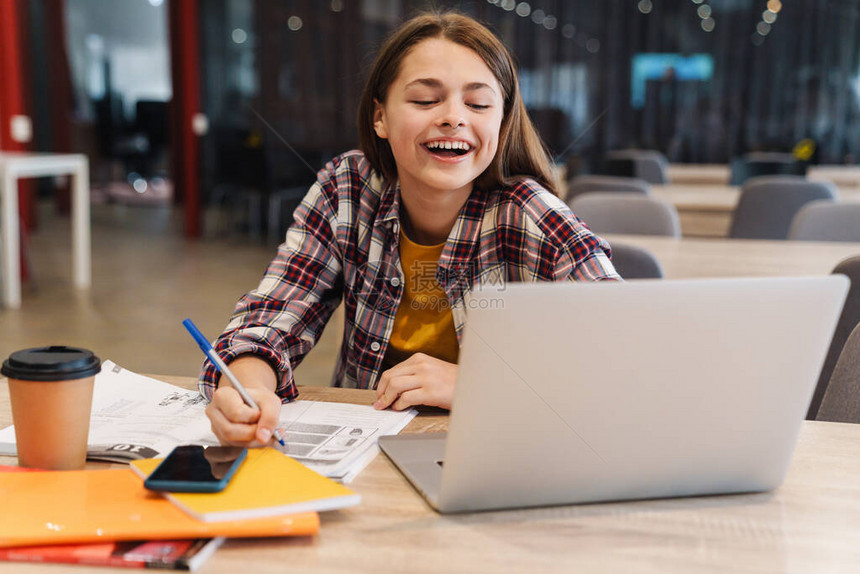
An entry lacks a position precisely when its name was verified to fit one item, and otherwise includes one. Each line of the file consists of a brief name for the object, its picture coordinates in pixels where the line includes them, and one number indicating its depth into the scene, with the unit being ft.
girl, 4.71
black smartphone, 2.77
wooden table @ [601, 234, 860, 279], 7.75
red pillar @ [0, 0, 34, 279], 18.63
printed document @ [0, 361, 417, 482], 3.35
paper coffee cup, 3.03
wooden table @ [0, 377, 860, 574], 2.54
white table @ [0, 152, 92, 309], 15.87
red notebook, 2.49
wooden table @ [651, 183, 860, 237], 13.67
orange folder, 2.58
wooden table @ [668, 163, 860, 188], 19.60
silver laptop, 2.58
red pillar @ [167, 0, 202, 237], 24.82
